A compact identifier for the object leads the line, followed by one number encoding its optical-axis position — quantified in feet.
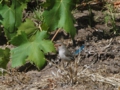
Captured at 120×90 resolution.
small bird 27.12
